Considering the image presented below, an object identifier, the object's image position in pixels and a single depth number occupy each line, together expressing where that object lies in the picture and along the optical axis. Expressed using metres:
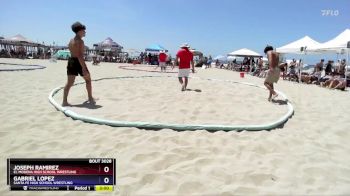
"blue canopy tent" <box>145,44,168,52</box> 36.66
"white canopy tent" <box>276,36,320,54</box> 18.91
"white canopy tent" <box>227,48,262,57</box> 28.63
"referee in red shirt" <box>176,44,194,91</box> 9.08
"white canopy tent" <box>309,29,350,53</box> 15.30
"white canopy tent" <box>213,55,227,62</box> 43.27
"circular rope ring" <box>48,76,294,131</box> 4.70
